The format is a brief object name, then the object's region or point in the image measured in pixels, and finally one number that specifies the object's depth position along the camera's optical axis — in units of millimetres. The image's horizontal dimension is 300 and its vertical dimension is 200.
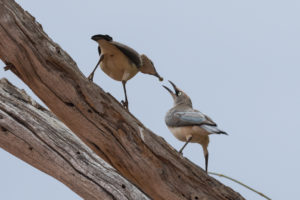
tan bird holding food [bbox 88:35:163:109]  10445
